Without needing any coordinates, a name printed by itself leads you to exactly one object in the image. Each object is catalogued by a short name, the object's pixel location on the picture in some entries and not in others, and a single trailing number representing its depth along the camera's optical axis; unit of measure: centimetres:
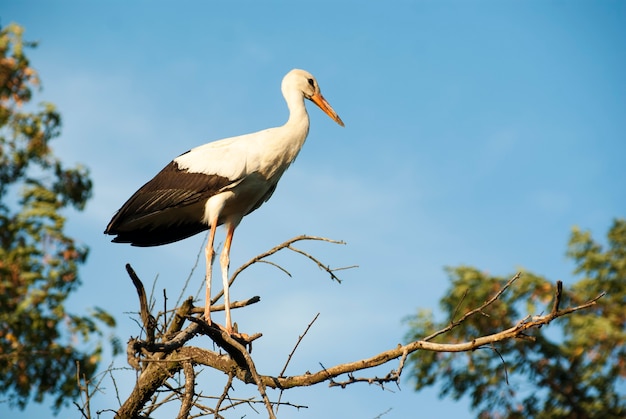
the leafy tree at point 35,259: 2980
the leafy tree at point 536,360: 2992
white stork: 1226
